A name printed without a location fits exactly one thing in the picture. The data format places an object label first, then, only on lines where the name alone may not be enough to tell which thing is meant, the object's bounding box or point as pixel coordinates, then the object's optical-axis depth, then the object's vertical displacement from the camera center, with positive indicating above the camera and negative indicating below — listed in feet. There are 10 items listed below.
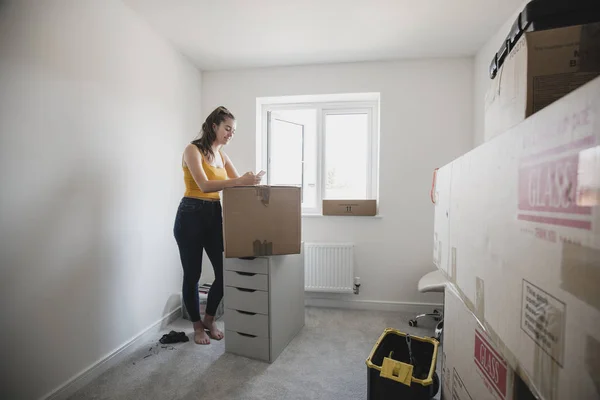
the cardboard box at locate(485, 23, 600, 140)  2.06 +0.93
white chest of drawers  5.99 -2.36
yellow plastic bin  3.89 -2.53
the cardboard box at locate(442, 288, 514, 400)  2.52 -1.64
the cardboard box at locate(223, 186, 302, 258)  5.72 -0.55
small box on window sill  8.69 -0.41
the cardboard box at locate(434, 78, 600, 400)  1.28 -0.28
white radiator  8.79 -2.20
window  9.51 +1.56
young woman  6.07 -0.44
